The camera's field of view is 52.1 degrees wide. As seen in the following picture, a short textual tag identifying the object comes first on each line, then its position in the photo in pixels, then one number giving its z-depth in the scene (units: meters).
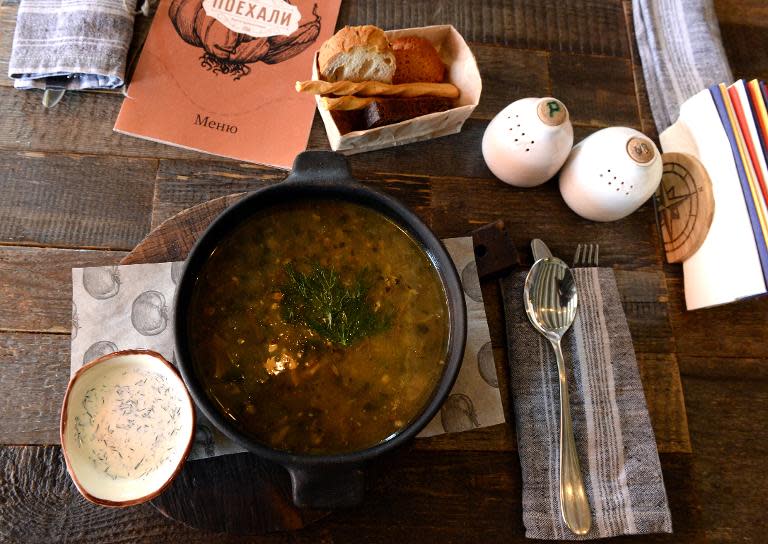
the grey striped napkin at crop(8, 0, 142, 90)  0.62
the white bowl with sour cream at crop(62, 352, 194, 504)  0.51
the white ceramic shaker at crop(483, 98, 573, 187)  0.58
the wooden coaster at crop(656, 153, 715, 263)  0.62
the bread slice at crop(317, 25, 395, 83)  0.58
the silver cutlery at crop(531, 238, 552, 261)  0.61
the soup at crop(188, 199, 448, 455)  0.53
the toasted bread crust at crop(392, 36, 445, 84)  0.62
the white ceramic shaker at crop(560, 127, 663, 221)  0.58
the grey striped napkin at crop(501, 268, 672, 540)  0.57
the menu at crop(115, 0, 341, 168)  0.63
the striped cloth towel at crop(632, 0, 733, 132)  0.68
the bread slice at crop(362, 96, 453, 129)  0.60
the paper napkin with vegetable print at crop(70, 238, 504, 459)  0.55
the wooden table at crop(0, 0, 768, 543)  0.56
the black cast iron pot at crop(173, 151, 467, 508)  0.49
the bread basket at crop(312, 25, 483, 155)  0.60
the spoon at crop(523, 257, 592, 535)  0.56
